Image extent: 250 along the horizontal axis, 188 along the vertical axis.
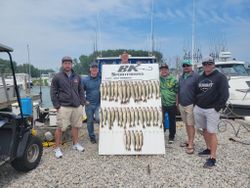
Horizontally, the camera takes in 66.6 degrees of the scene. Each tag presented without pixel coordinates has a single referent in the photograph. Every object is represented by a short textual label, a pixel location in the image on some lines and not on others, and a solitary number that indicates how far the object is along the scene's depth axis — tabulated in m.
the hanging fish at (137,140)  4.12
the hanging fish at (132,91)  4.38
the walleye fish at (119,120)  4.27
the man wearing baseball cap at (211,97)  3.53
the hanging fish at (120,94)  4.38
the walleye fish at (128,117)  4.26
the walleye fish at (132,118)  4.26
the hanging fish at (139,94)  4.36
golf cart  3.22
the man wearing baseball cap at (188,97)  4.06
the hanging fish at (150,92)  4.37
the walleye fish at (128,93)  4.38
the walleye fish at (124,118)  4.26
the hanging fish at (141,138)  4.14
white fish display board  4.15
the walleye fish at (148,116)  4.25
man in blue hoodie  4.64
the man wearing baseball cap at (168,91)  4.51
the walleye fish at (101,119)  4.27
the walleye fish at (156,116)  4.25
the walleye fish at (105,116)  4.28
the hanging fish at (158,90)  4.37
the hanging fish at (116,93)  4.38
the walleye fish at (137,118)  4.26
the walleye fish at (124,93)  4.38
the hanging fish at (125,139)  4.15
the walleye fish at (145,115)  4.25
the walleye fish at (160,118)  4.25
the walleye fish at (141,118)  4.25
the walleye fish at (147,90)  4.37
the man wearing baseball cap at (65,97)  4.11
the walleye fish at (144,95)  4.37
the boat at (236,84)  7.03
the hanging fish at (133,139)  4.15
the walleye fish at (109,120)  4.28
